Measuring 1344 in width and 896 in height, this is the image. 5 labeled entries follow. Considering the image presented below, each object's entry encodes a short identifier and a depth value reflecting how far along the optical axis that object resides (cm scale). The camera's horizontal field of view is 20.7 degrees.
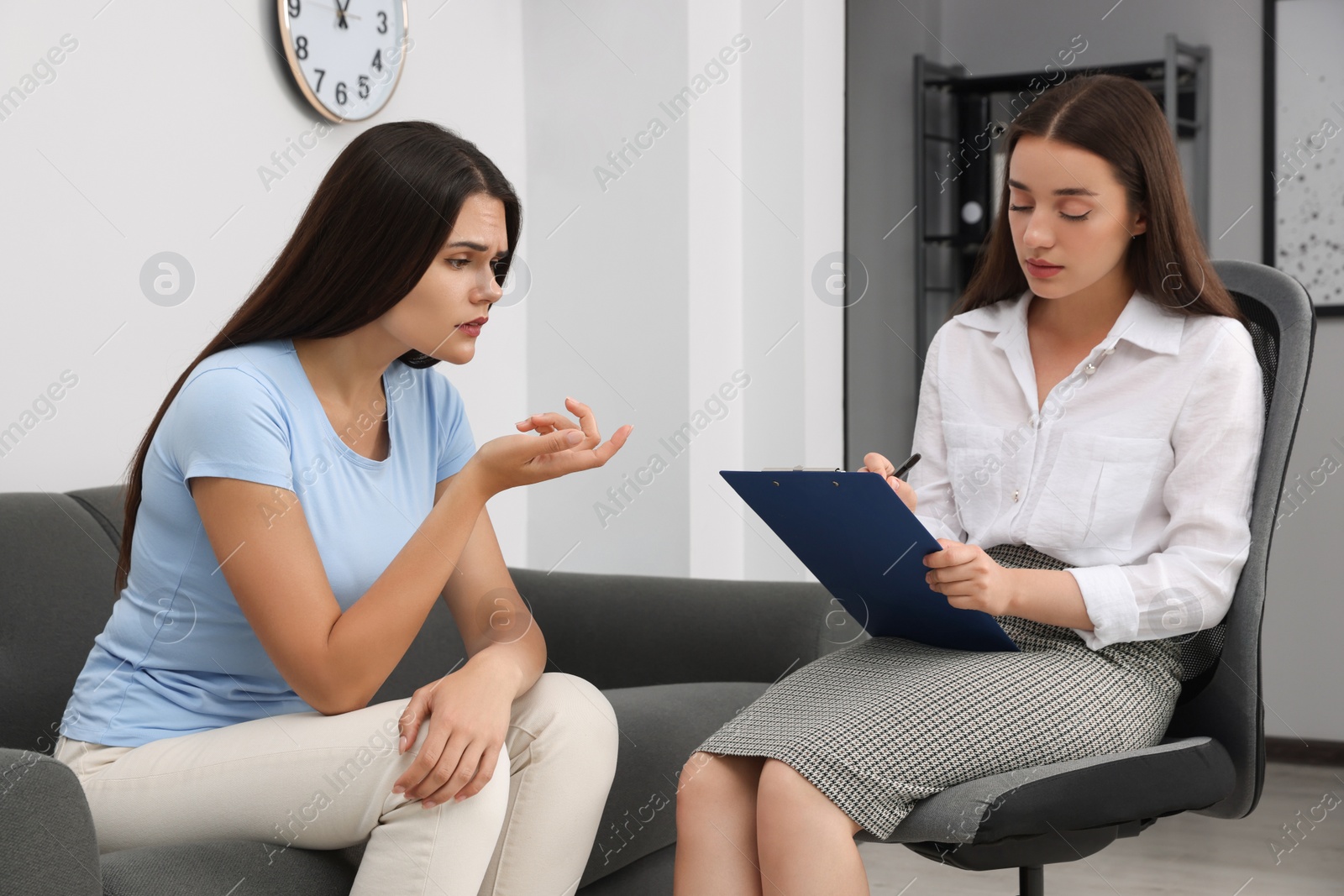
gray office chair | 385
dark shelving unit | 787
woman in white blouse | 390
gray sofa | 371
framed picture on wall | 690
